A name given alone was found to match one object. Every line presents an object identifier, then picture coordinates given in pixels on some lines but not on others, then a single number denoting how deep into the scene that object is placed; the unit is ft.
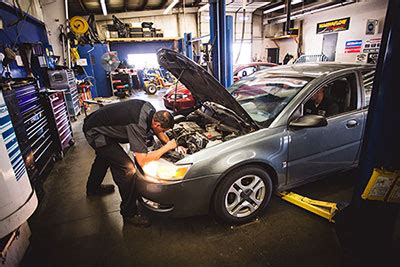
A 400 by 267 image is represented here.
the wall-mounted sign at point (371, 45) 33.65
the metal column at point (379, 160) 4.66
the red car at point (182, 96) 20.01
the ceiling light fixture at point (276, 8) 35.34
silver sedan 6.42
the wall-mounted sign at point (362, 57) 34.87
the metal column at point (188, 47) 30.24
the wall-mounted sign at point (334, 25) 37.38
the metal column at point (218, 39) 13.91
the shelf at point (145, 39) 41.14
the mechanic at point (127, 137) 6.63
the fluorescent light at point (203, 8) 39.85
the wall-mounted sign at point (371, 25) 33.12
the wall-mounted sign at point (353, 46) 35.88
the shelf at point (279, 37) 46.38
